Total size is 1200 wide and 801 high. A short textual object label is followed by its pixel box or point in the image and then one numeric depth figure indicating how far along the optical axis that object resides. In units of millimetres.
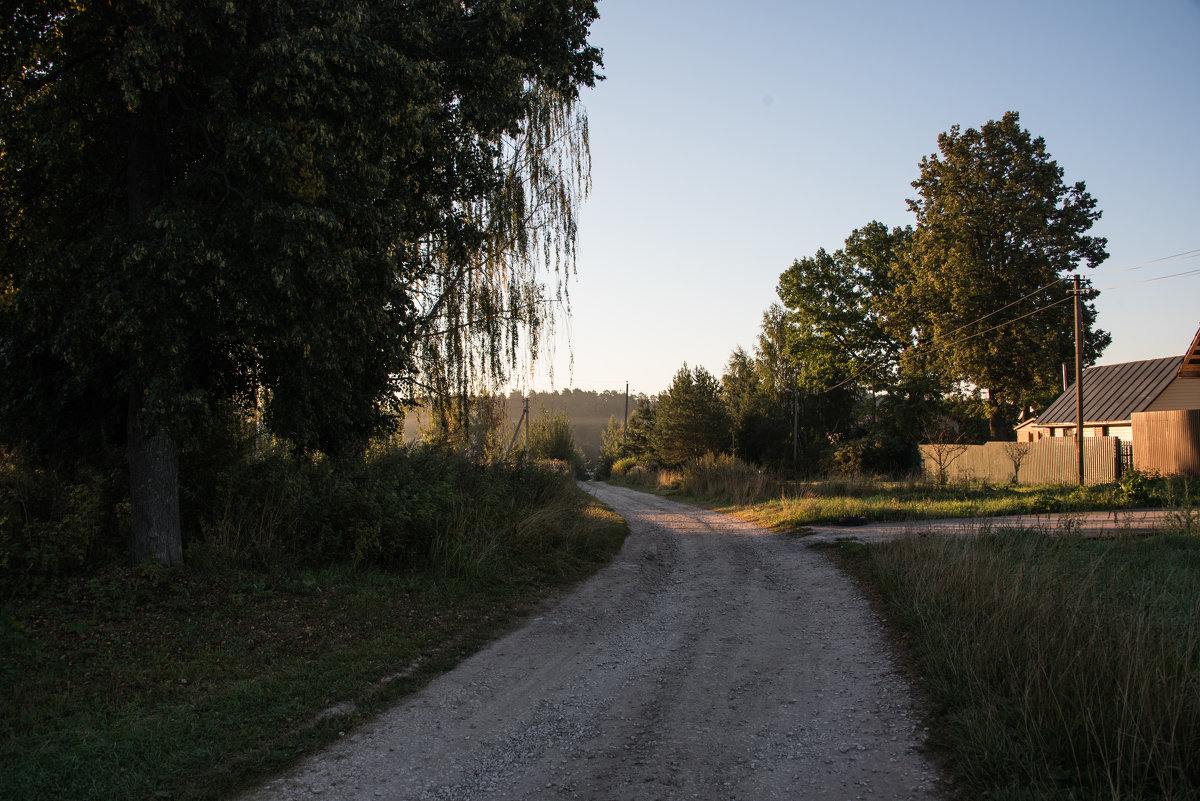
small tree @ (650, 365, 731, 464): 39969
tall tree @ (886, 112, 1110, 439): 32875
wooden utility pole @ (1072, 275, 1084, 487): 22797
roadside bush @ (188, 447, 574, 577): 8852
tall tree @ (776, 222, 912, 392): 45594
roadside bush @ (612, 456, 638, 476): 50969
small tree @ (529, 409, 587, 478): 40125
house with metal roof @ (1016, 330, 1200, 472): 22922
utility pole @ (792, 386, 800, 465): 38850
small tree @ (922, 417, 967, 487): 27516
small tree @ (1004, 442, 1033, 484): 27625
